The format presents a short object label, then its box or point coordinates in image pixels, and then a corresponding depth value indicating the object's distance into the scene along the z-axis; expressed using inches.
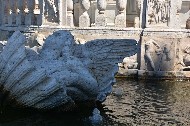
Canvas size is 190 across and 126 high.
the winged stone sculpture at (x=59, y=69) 272.5
